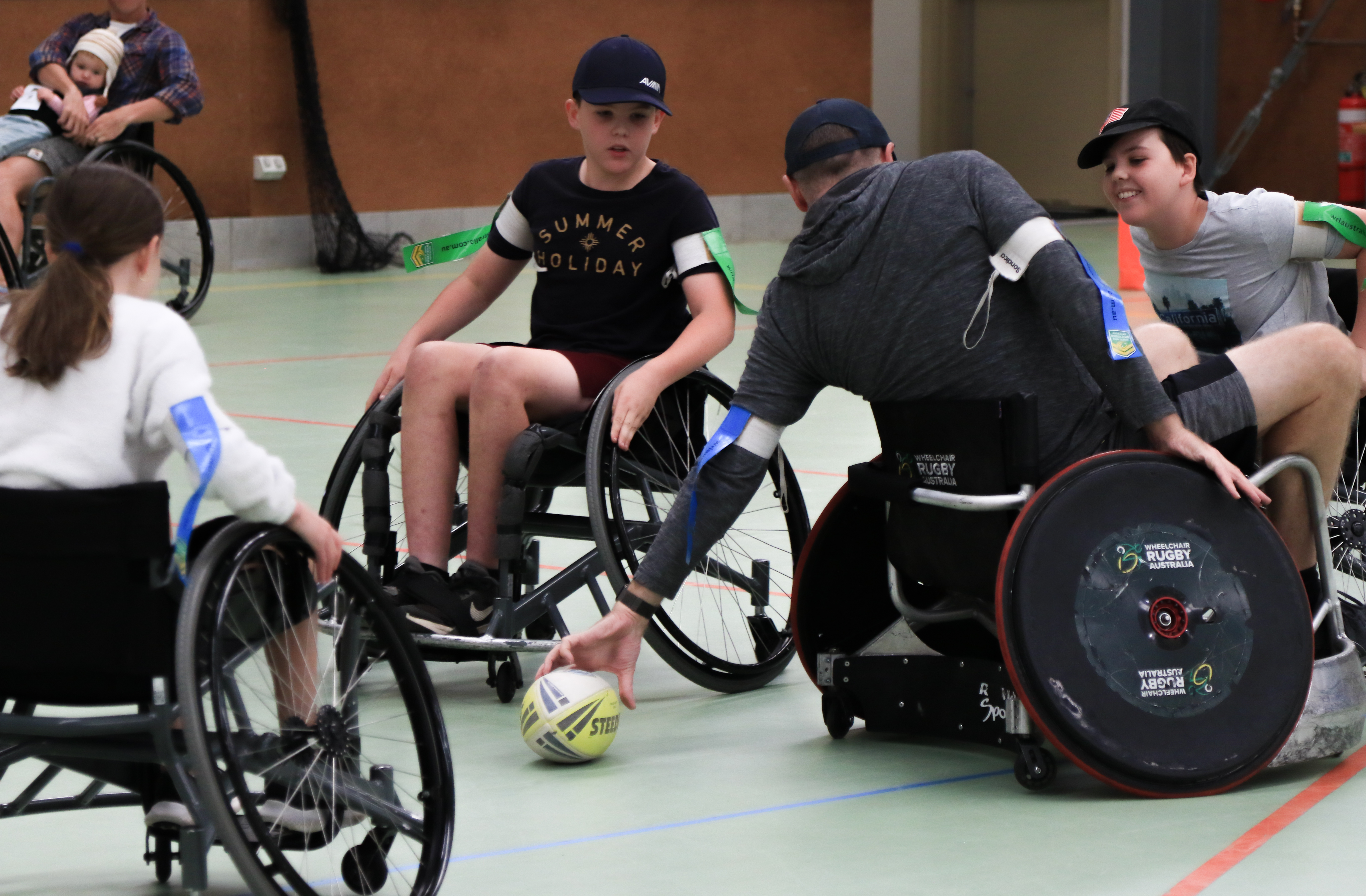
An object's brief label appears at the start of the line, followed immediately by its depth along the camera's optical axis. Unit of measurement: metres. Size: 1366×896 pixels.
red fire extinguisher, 25.28
